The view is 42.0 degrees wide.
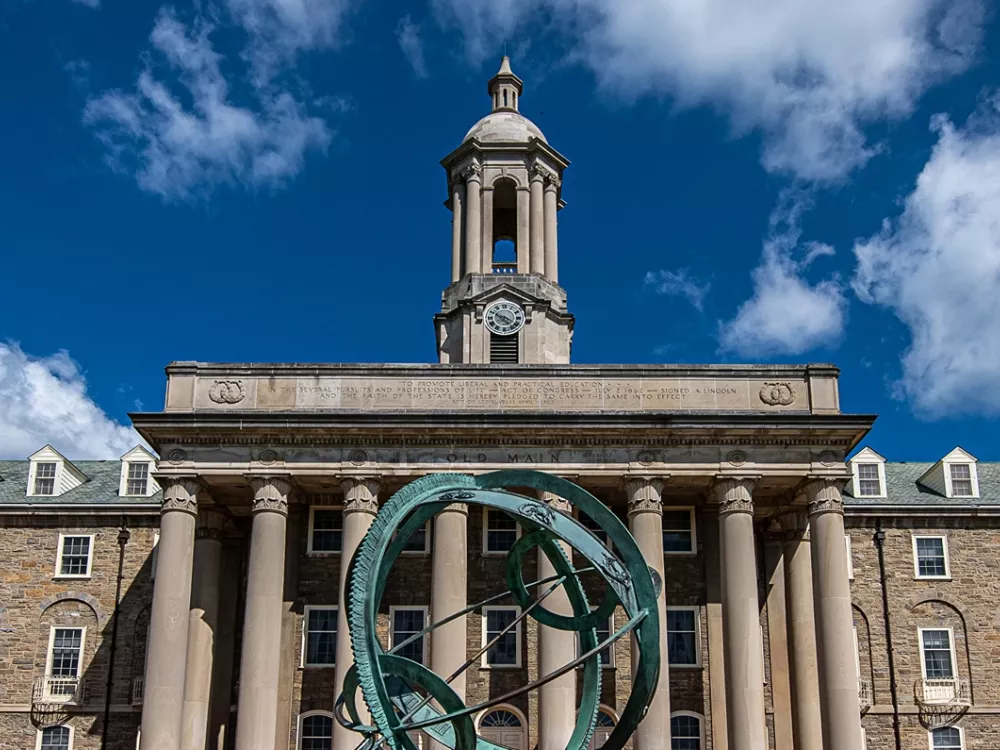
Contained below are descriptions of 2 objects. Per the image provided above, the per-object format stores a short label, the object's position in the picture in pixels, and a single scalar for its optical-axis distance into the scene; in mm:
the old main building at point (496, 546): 41531
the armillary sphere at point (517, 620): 22922
